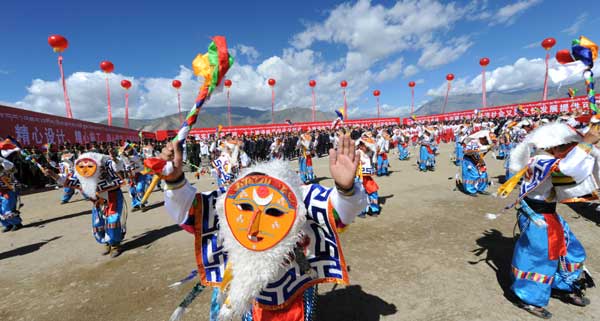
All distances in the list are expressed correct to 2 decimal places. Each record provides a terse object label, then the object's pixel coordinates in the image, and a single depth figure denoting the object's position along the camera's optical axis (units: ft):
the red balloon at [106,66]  62.39
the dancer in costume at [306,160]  35.01
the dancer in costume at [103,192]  15.60
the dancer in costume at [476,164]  23.91
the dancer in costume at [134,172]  27.43
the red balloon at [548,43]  71.35
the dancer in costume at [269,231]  5.32
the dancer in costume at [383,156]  37.45
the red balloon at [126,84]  81.13
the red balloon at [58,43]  48.82
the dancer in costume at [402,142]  52.13
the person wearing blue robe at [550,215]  8.52
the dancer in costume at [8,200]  20.92
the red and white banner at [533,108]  69.15
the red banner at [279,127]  85.83
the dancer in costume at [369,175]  20.01
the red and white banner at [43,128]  35.67
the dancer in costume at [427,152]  37.68
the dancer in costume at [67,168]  29.49
